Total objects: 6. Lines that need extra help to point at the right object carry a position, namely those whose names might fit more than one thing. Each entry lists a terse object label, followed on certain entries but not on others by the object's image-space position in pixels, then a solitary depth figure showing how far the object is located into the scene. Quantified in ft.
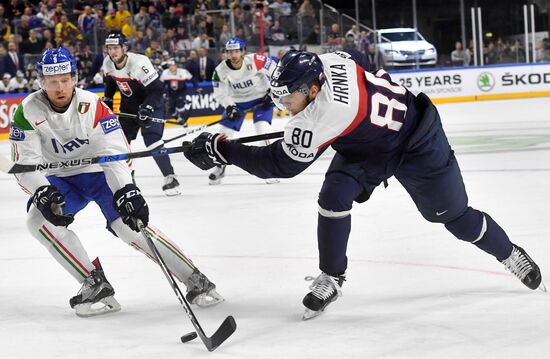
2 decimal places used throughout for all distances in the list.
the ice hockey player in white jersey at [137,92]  49.01
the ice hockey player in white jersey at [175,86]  93.04
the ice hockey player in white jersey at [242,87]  53.98
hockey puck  20.94
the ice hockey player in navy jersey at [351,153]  21.07
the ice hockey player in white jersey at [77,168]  23.67
